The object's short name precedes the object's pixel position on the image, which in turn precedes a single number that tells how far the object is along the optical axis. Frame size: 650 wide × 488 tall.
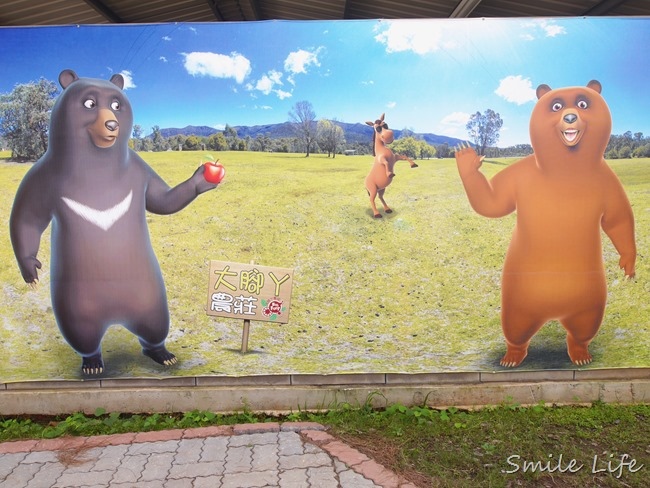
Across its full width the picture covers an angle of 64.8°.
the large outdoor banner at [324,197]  3.52
